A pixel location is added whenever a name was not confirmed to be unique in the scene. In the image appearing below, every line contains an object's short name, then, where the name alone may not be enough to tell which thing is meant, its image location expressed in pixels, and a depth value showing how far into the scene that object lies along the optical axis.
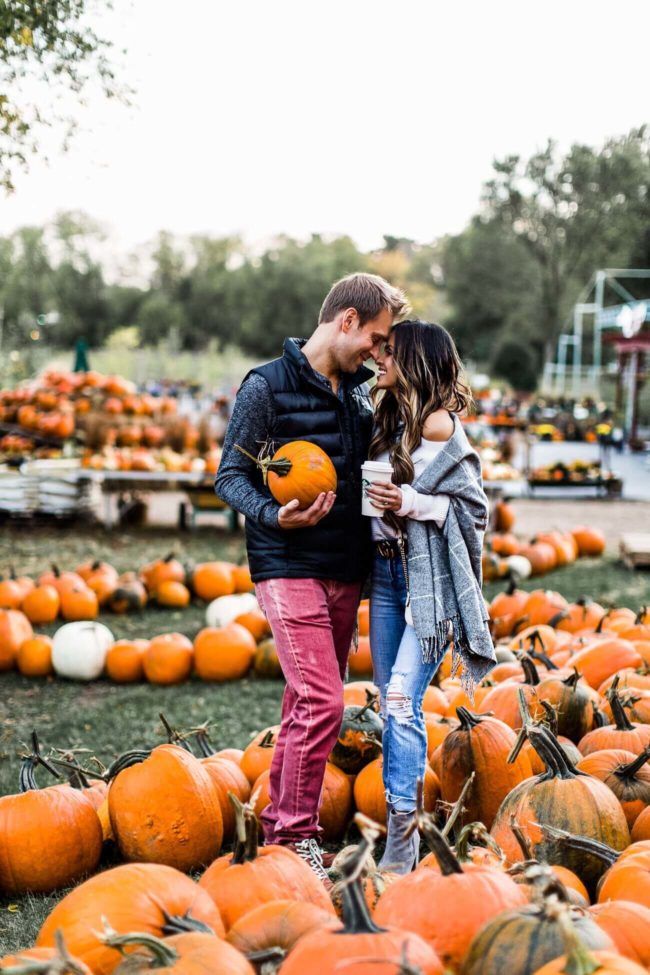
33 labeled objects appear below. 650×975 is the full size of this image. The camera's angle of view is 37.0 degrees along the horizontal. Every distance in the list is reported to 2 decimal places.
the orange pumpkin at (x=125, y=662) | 5.94
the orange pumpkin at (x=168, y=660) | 5.84
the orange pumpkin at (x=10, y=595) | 7.09
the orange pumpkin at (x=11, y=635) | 6.10
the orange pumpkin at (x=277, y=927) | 1.82
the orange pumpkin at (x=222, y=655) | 5.87
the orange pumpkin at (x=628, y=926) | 1.83
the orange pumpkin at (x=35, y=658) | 6.02
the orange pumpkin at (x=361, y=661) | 5.85
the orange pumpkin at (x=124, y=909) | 1.85
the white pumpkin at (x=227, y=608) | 6.76
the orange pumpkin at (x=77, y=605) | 7.21
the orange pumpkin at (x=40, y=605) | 7.06
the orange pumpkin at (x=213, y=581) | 7.82
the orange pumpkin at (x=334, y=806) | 3.45
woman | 2.96
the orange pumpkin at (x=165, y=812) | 3.02
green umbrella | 16.78
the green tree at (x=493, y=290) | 57.31
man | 3.01
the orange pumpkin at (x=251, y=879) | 2.09
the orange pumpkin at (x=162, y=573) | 7.90
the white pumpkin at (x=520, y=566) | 8.75
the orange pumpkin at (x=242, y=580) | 7.91
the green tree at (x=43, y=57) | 5.23
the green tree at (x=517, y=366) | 47.03
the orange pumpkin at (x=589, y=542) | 10.13
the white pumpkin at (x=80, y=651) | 5.93
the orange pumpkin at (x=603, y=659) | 4.25
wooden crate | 9.25
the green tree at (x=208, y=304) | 57.44
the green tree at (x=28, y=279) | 51.04
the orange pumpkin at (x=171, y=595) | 7.69
